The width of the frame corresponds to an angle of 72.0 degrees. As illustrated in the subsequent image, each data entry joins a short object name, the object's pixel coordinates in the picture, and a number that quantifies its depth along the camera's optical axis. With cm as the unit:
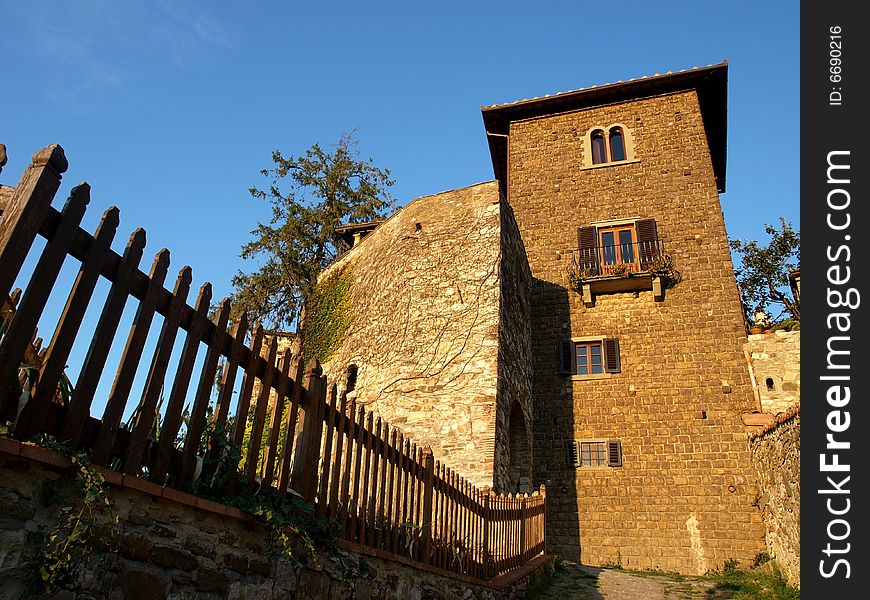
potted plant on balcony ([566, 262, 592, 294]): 1467
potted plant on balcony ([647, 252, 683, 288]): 1410
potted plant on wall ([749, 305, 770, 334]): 1316
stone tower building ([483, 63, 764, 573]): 1214
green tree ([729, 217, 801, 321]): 2153
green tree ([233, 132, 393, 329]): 1902
